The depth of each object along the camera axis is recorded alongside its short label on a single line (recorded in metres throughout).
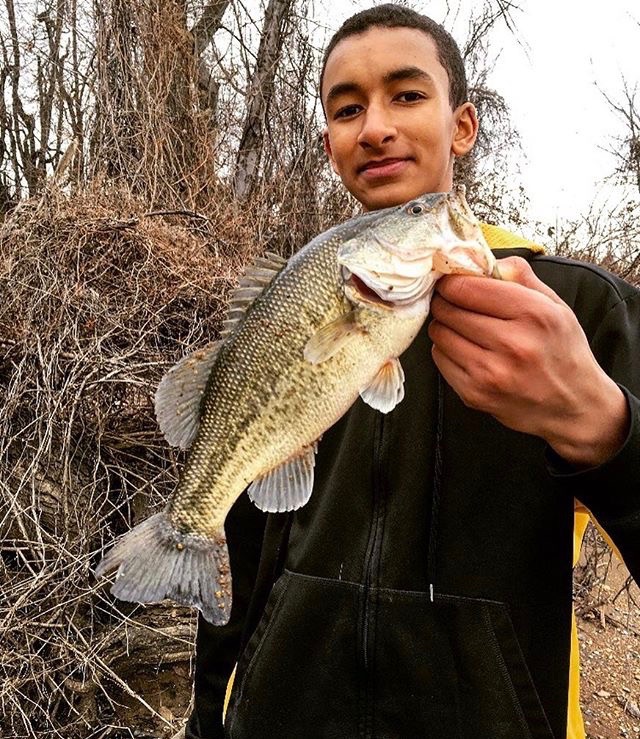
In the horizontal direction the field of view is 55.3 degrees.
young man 0.37
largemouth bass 0.40
